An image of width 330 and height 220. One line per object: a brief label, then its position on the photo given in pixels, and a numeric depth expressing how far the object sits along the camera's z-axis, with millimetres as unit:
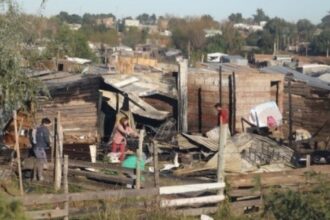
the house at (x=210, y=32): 113575
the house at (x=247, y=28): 143250
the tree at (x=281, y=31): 105688
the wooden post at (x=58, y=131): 12880
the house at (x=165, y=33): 130500
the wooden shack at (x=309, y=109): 21830
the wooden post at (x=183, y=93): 22734
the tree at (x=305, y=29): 122000
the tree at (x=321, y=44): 91750
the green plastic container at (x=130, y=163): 13500
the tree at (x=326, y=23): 167350
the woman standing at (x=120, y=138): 17047
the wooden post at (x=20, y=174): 11962
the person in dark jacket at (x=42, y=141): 13977
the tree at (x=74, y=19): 157662
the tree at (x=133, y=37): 117812
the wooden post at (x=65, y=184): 9727
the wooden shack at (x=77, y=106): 20203
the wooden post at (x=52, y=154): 14227
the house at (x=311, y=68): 45906
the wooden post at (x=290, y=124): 19203
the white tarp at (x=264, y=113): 22359
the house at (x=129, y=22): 191238
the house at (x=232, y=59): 55706
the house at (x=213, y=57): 70312
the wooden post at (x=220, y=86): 22312
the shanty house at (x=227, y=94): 22438
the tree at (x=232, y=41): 93375
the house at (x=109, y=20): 175562
